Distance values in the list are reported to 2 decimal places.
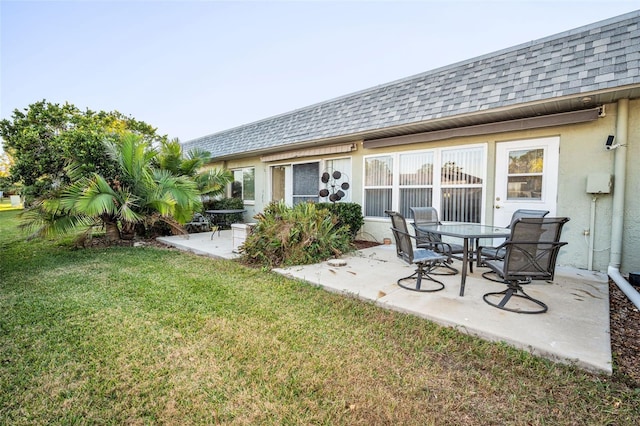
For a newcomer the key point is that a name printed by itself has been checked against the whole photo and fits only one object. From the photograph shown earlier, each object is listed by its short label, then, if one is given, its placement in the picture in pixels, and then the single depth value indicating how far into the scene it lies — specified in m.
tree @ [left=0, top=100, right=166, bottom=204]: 6.47
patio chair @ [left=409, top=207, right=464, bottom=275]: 4.42
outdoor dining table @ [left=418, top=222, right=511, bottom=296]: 3.52
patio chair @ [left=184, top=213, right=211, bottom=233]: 9.63
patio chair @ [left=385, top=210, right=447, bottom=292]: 3.69
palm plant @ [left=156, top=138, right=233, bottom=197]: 8.41
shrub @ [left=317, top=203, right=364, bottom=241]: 7.13
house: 4.40
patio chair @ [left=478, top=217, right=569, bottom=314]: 2.92
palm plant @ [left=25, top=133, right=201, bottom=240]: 6.03
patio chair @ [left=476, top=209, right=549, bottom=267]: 3.92
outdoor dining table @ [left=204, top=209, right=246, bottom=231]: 10.41
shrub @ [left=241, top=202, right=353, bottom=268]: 5.43
